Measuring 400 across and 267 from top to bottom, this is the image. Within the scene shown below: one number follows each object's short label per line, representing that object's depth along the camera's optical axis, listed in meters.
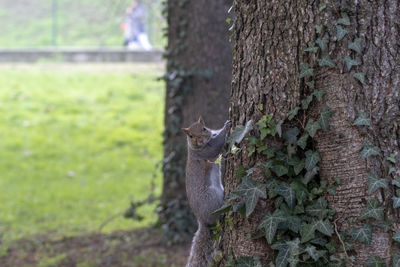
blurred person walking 15.26
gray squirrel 6.10
